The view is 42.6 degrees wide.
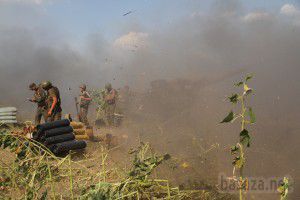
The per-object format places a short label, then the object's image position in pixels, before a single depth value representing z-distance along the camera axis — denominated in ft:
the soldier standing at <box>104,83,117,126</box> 59.62
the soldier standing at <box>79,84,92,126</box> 53.83
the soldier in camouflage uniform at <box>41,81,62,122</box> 36.70
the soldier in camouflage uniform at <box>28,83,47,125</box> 39.70
